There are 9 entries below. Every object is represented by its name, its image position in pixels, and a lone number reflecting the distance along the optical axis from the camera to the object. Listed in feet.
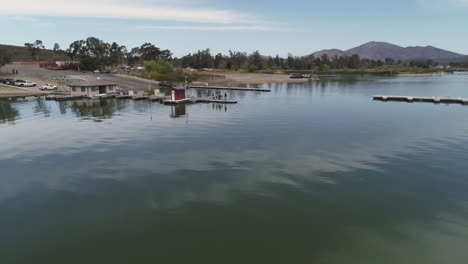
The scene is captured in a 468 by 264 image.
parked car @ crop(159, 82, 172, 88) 413.75
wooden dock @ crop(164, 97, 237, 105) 250.14
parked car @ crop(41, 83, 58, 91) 335.26
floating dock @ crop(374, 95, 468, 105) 247.91
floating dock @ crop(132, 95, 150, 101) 282.89
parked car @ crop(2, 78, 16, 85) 341.17
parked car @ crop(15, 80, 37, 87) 338.75
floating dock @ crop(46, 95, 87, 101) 277.64
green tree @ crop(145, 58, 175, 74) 519.19
